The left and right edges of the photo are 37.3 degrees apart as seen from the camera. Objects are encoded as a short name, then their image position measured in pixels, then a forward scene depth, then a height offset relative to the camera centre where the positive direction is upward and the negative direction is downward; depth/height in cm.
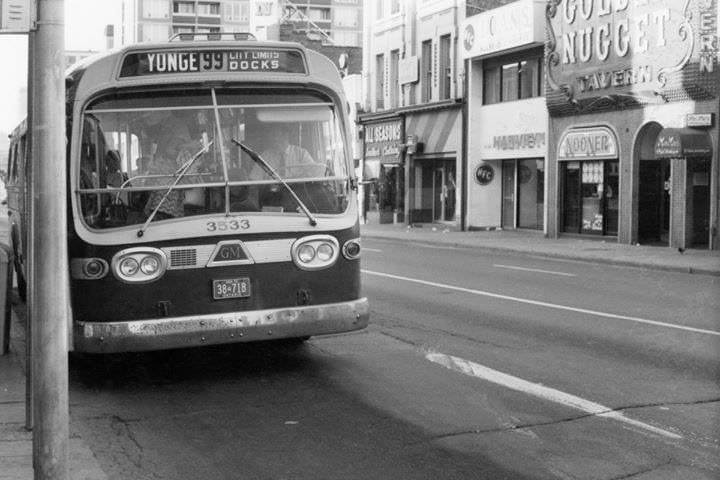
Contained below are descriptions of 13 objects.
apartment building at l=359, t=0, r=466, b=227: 3972 +323
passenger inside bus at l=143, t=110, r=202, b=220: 847 +30
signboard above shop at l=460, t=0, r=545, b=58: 3281 +535
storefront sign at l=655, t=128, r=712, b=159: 2436 +112
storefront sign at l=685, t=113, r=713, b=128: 2491 +172
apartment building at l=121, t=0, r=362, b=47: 9312 +1600
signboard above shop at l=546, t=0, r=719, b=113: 2541 +375
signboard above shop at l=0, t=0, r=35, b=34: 481 +80
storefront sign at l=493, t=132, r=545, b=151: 3362 +169
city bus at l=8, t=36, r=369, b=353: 828 -5
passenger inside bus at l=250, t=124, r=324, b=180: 882 +28
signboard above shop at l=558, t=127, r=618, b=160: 2938 +137
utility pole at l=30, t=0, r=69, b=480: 475 -17
